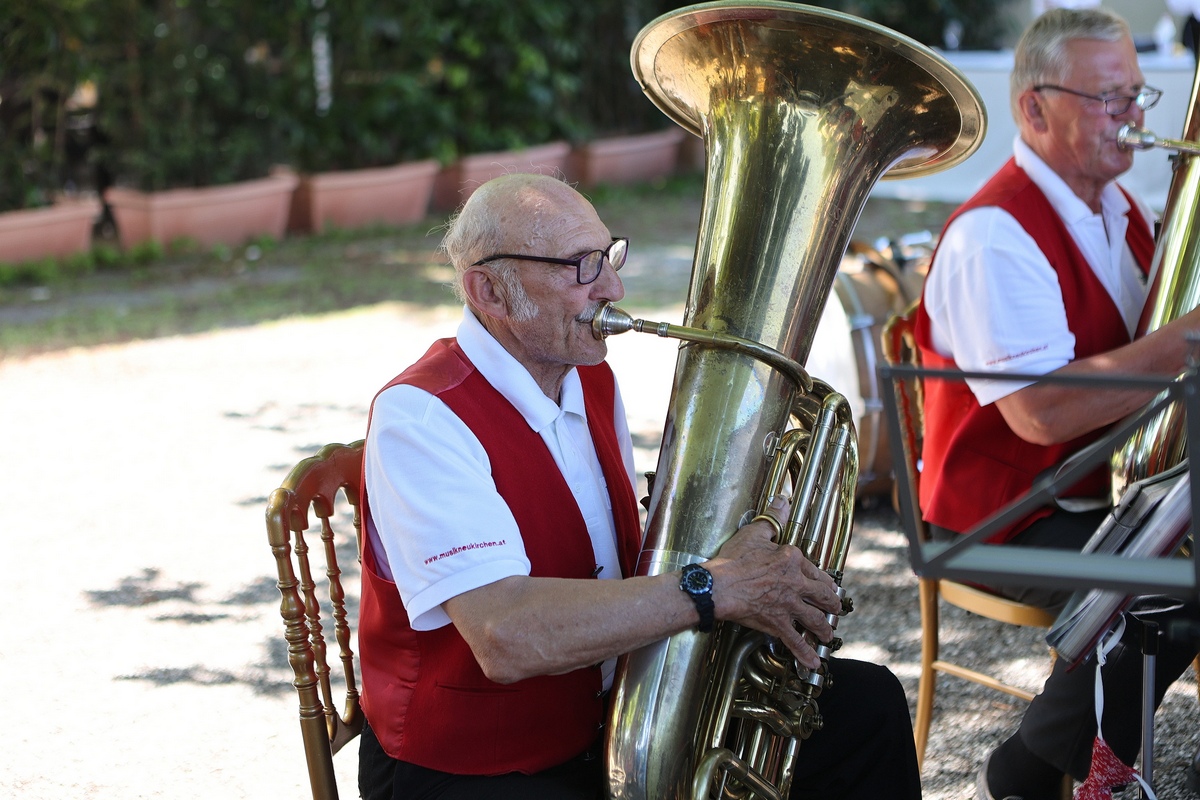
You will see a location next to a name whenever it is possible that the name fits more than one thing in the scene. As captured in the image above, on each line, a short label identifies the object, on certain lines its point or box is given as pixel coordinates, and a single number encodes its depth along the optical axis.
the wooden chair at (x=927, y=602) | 2.27
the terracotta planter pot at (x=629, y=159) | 10.17
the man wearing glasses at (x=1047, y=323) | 2.07
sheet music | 1.63
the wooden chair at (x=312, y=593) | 1.69
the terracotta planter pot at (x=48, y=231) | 7.25
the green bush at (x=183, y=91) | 7.97
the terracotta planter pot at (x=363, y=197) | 8.59
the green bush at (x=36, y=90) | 7.60
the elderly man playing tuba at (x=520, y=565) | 1.57
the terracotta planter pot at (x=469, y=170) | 9.45
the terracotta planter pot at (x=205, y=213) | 7.84
